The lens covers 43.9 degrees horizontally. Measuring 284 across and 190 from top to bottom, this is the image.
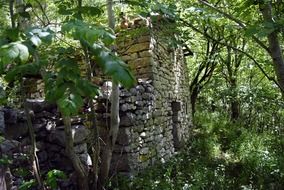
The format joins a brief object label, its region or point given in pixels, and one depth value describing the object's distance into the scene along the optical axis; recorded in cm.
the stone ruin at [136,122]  427
